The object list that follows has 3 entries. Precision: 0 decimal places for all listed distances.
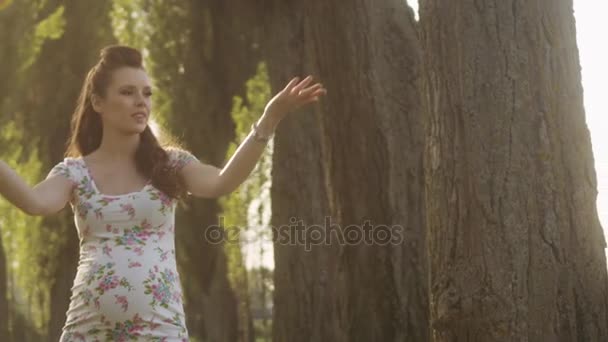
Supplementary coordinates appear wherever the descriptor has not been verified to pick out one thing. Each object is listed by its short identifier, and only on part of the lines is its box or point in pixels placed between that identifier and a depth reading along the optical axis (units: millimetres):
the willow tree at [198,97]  37387
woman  7810
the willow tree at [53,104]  33320
